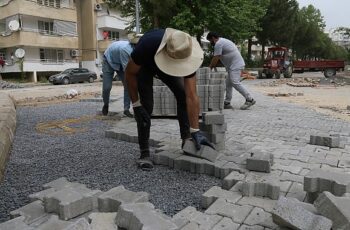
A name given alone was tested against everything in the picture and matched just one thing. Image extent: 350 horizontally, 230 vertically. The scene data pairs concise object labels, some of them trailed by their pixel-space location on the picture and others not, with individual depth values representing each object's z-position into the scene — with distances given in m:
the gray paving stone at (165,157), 3.69
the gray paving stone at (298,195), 2.78
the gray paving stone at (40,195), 2.63
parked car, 28.59
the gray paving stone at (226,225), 2.32
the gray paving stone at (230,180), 3.06
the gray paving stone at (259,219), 2.33
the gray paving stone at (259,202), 2.61
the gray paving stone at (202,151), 3.57
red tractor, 27.81
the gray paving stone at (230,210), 2.47
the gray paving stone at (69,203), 2.33
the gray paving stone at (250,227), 2.30
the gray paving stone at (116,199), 2.40
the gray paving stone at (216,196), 2.75
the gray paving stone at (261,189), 2.75
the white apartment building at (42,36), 32.16
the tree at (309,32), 51.16
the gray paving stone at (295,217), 1.96
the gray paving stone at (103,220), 2.13
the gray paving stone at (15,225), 1.95
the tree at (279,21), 39.62
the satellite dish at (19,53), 31.50
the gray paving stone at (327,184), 2.50
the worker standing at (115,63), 6.32
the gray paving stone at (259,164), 3.37
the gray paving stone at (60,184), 2.77
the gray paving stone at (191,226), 2.17
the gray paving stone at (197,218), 2.32
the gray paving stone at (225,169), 3.38
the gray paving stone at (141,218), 1.99
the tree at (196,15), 24.22
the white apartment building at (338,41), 114.19
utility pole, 20.67
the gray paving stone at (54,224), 2.08
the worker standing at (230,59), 7.84
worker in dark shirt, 3.32
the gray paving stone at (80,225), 1.88
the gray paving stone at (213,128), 3.87
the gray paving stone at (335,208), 1.96
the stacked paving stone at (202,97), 6.68
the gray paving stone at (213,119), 3.82
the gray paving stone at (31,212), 2.35
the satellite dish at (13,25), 31.42
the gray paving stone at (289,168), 3.49
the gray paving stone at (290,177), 3.21
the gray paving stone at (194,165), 3.47
